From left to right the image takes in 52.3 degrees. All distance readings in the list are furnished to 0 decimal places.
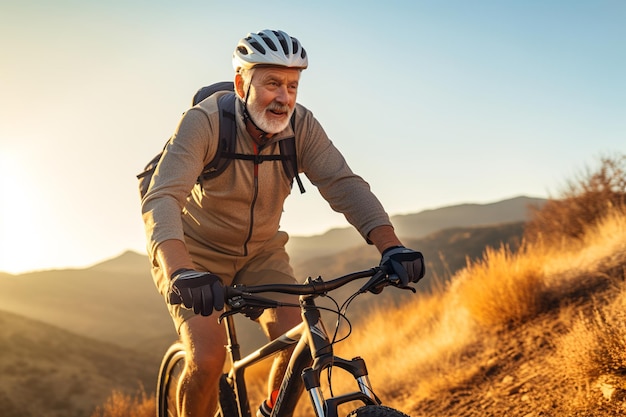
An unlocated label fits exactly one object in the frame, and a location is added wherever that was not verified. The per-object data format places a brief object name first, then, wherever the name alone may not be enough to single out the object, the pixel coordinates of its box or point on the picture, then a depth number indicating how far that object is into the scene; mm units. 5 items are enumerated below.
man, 3023
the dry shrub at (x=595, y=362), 4375
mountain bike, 2242
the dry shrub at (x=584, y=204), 10945
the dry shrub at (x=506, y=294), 6617
